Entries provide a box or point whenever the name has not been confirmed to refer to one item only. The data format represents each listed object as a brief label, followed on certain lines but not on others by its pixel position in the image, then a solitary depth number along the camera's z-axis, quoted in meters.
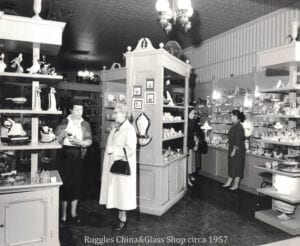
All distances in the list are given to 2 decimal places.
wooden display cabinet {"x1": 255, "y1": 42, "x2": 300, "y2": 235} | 4.46
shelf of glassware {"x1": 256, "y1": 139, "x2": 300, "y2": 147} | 4.77
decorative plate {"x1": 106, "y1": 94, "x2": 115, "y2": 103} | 7.45
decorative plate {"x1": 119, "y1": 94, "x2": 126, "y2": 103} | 6.96
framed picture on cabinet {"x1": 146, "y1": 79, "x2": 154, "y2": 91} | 5.01
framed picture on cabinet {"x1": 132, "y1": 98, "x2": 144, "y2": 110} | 5.12
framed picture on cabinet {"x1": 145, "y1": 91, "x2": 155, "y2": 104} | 5.01
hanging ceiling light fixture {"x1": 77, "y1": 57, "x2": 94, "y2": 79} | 12.30
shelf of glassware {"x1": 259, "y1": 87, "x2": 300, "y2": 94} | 4.75
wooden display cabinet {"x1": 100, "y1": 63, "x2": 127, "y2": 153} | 7.42
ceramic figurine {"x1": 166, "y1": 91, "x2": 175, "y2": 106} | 5.68
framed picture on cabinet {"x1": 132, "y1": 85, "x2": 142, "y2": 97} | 5.13
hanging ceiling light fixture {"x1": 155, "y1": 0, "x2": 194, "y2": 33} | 3.87
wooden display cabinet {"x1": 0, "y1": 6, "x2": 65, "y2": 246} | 3.20
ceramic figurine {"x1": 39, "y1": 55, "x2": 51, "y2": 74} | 3.54
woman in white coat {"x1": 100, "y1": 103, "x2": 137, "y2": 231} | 4.19
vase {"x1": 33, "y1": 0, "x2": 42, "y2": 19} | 3.47
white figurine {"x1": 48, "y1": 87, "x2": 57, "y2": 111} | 3.65
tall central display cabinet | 4.97
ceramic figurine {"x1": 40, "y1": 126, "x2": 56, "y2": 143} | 3.77
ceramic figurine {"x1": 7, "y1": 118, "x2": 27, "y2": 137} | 3.47
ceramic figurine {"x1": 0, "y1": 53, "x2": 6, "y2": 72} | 3.32
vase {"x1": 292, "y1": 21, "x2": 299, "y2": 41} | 4.64
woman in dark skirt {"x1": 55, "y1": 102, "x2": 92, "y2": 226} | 4.36
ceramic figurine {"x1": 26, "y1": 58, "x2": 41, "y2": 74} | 3.46
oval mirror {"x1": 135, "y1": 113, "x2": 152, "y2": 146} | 5.03
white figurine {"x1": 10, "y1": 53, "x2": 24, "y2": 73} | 3.50
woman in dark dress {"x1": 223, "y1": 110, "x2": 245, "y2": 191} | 6.49
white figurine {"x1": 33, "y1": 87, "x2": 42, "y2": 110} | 3.55
